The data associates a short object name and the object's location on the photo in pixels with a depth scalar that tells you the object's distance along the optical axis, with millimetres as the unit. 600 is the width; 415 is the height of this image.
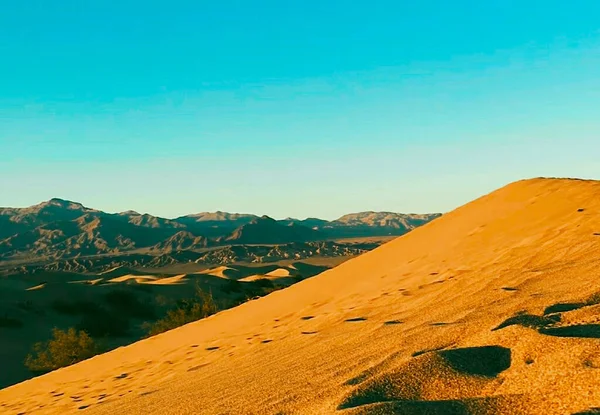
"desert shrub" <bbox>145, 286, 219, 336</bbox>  17970
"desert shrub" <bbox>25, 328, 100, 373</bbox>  17141
